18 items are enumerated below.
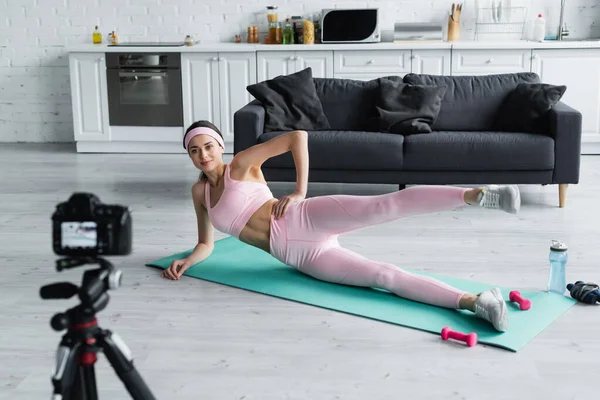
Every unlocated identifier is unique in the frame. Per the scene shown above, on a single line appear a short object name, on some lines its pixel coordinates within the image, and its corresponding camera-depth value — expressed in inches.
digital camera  53.7
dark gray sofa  174.6
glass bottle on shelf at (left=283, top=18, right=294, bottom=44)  249.3
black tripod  54.9
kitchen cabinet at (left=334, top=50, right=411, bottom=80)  239.1
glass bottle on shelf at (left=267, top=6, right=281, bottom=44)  251.8
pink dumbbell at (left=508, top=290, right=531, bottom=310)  113.4
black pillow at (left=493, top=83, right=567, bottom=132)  180.7
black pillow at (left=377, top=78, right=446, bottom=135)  184.2
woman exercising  114.5
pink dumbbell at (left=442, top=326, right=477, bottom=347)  101.4
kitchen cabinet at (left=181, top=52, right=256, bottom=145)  244.2
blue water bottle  119.6
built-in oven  245.3
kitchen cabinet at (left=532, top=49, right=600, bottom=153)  232.5
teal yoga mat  106.8
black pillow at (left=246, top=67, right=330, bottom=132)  191.2
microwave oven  243.0
